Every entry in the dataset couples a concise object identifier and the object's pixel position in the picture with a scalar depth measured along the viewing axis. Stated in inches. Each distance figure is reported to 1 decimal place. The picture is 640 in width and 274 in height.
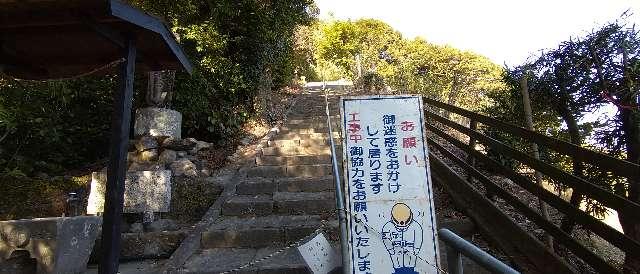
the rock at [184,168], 266.2
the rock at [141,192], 201.8
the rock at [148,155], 276.8
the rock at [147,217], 205.2
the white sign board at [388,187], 120.7
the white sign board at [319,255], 121.0
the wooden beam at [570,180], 94.7
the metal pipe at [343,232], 117.6
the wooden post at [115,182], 126.0
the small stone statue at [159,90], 299.6
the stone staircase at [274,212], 168.1
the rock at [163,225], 205.2
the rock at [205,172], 278.8
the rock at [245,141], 345.1
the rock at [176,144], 289.3
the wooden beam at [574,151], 94.0
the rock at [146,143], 278.5
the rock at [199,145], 307.2
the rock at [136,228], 200.2
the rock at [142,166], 264.1
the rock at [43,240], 146.3
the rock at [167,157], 277.0
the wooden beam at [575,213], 94.7
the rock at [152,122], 291.6
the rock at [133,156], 276.5
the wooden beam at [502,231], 123.6
